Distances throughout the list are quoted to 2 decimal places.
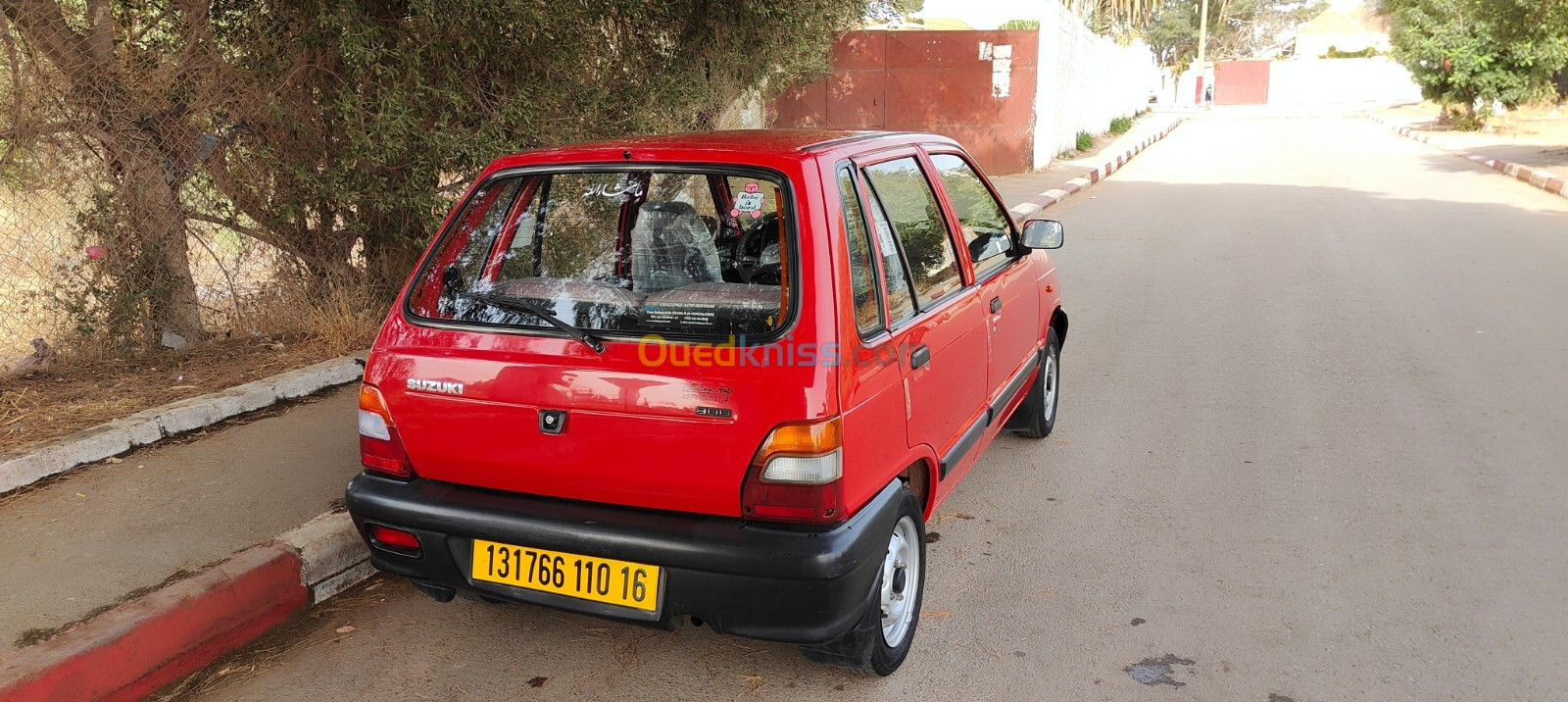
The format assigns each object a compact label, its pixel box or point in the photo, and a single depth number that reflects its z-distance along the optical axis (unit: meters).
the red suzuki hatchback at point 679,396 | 2.52
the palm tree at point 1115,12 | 47.67
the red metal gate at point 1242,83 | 59.62
